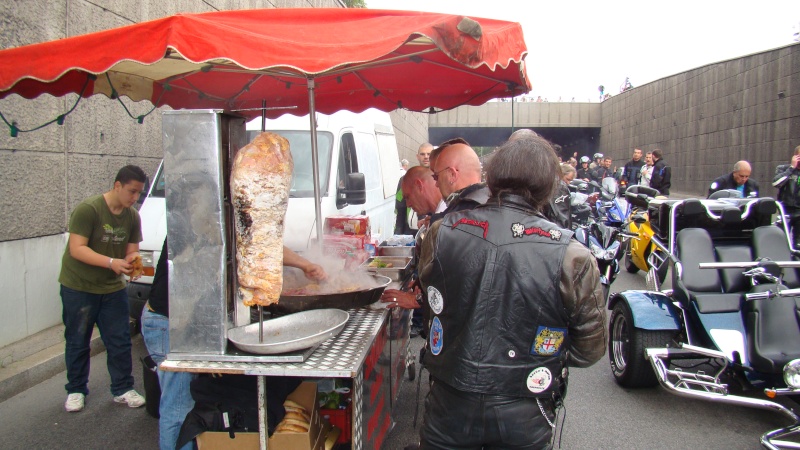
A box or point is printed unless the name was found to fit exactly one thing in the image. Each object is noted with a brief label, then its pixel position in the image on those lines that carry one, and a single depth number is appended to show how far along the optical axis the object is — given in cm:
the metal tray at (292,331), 241
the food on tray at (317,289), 326
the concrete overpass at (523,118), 4031
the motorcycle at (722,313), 385
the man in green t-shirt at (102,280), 408
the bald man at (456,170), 312
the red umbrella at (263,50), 229
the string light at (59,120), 323
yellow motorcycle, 508
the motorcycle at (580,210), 913
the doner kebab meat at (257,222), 243
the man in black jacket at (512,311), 197
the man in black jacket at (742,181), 952
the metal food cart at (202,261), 241
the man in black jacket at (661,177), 1329
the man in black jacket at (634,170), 1542
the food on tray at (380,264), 437
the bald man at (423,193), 466
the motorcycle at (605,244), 692
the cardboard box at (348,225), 485
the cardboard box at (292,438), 256
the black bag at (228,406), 265
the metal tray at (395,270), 416
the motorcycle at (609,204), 997
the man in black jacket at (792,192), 850
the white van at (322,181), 566
